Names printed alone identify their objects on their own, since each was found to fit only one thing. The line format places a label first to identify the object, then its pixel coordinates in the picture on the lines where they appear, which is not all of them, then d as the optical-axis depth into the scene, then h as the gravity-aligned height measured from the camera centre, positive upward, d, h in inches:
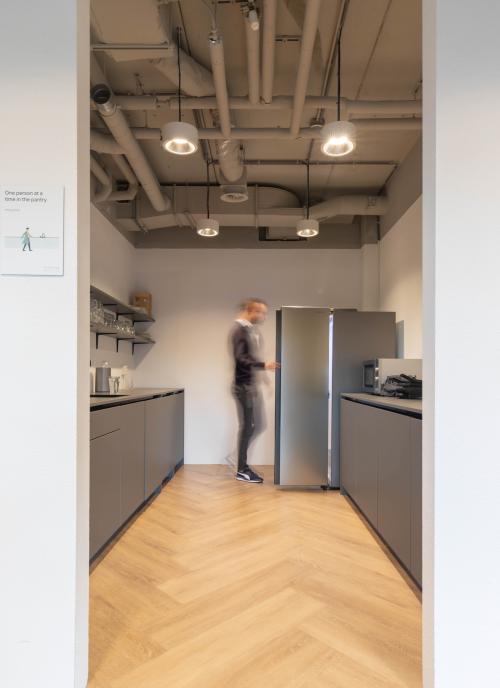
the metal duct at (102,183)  138.3 +54.6
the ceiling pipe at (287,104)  113.5 +64.1
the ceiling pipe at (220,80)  89.6 +62.6
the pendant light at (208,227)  153.9 +42.1
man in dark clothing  158.1 -12.5
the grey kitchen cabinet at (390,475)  75.7 -29.1
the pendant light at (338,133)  99.8 +49.7
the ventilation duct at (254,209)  174.6 +55.1
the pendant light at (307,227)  155.1 +42.6
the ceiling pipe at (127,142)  106.4 +58.1
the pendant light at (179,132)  100.1 +49.7
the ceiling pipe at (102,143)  123.9 +58.3
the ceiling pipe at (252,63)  88.2 +63.7
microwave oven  127.4 -7.7
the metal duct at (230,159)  136.1 +61.1
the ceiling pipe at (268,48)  84.0 +64.7
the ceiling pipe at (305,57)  81.3 +62.4
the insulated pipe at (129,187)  146.5 +58.5
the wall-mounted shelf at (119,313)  136.2 +10.5
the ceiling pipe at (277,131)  122.3 +62.1
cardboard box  188.1 +18.5
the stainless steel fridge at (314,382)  147.6 -13.8
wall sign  51.2 +13.6
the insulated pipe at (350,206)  174.4 +56.4
